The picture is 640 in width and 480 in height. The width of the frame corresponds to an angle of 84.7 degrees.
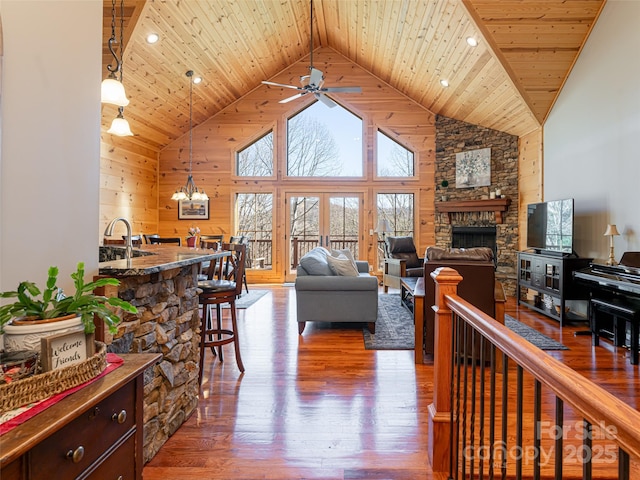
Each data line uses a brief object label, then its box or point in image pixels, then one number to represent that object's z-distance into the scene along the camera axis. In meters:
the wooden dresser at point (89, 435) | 0.77
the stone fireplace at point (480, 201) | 6.75
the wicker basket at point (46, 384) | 0.86
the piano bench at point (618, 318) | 3.17
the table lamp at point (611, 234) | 3.93
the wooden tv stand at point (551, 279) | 4.41
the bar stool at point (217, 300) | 2.81
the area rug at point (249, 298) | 5.57
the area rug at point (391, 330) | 3.65
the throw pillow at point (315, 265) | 4.12
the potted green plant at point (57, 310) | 0.95
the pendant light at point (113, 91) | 2.50
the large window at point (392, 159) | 7.94
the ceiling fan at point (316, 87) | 4.72
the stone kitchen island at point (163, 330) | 1.75
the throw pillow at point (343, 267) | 4.12
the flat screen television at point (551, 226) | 4.59
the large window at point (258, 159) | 8.05
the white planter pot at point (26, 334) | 0.94
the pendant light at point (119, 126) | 3.04
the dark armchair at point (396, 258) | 6.22
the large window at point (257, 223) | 8.04
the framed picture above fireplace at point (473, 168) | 7.01
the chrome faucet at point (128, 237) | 2.09
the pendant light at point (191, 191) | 6.05
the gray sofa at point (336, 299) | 4.02
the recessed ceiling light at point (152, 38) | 4.77
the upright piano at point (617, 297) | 3.19
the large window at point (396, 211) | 7.94
